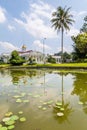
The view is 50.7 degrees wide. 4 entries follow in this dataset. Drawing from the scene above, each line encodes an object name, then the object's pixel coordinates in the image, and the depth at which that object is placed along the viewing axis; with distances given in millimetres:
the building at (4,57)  35025
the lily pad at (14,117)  2444
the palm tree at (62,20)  21115
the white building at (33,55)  31355
